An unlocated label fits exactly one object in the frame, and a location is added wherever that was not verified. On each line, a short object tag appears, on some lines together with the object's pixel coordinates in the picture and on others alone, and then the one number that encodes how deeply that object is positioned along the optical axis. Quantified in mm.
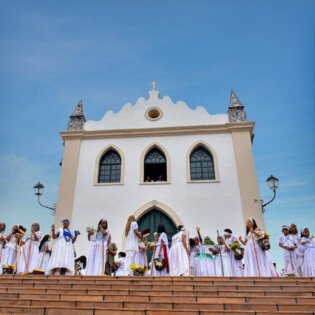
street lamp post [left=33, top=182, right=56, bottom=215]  14172
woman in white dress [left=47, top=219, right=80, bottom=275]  8094
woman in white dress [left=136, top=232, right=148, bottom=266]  9133
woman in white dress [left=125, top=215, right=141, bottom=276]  8852
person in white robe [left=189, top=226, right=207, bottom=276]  9953
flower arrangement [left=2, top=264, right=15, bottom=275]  8459
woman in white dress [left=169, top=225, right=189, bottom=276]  8609
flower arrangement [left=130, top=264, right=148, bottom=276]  8086
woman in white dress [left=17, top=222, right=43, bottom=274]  8922
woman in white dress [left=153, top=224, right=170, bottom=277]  8709
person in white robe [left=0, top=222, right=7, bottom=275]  8883
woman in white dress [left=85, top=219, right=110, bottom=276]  8438
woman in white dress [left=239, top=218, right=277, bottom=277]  7996
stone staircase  4535
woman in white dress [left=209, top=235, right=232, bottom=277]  9742
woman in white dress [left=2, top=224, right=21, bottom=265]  8844
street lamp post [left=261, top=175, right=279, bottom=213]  13172
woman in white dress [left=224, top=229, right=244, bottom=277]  9259
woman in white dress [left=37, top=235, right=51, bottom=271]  8684
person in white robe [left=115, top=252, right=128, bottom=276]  10355
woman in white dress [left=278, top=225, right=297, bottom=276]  9062
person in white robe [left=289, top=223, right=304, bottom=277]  8859
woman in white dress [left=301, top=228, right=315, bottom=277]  8539
